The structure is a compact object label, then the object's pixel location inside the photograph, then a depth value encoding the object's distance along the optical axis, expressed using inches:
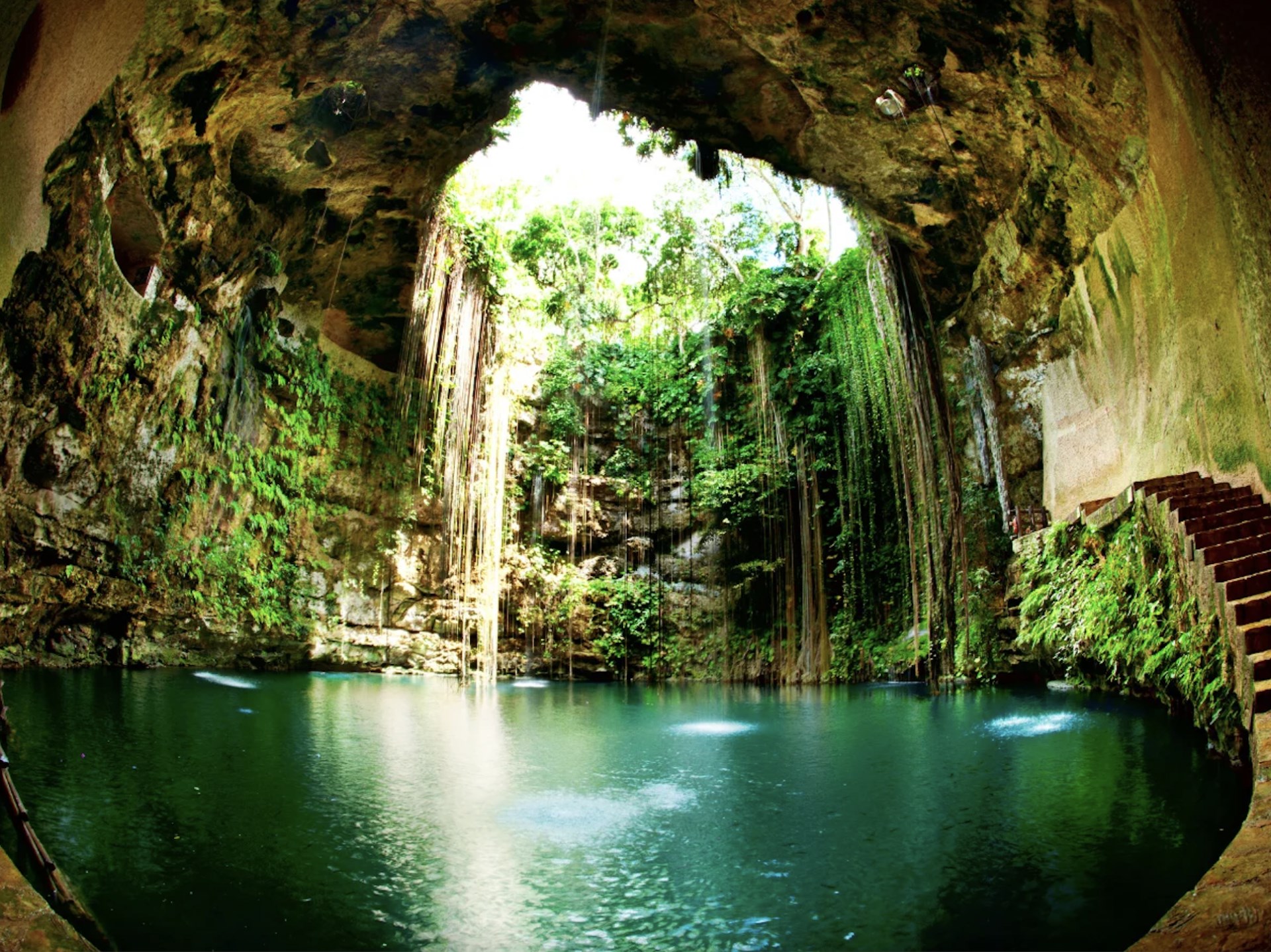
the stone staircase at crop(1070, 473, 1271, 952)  62.9
